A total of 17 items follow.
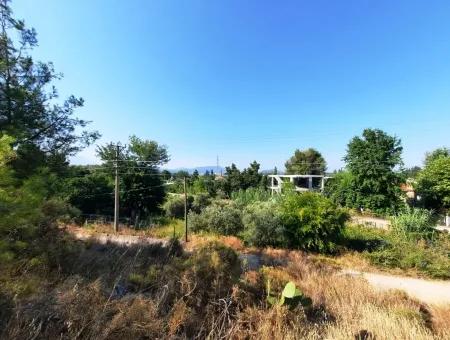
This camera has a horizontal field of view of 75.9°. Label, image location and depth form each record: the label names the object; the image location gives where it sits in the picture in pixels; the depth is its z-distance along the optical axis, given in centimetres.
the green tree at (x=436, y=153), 3938
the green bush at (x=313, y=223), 1620
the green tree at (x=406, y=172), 2839
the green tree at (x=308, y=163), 5194
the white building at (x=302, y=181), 4502
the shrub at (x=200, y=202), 2889
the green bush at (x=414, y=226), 1627
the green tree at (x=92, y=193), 2647
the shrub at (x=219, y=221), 2034
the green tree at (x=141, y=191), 2808
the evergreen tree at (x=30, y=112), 902
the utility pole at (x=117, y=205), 2171
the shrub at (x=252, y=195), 2971
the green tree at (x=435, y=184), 2697
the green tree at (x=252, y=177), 4325
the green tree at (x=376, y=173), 2822
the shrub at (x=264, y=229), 1702
